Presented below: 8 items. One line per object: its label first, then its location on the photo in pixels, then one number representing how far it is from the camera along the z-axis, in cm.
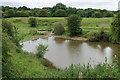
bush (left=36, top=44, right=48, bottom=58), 1092
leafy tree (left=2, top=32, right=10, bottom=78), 452
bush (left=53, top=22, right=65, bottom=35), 2480
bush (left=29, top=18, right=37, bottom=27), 3124
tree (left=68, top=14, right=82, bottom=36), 2231
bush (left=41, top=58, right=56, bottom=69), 1016
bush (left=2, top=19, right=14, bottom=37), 1378
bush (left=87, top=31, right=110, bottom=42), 1976
